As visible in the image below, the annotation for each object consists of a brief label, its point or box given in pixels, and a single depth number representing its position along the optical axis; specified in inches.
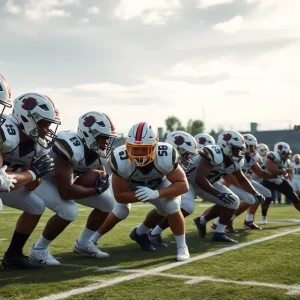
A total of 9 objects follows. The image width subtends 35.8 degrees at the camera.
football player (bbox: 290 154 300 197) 551.1
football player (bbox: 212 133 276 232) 300.4
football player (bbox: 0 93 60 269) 157.6
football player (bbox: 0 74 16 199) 142.4
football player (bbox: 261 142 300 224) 348.5
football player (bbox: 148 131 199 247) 235.5
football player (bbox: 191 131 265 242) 248.2
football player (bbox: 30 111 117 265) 180.1
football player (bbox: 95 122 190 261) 184.9
